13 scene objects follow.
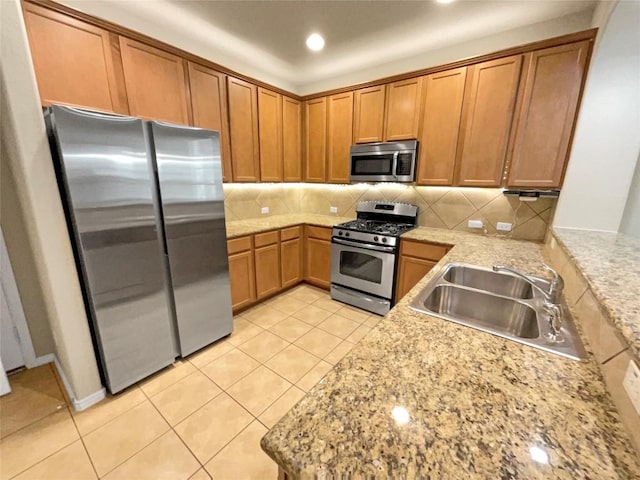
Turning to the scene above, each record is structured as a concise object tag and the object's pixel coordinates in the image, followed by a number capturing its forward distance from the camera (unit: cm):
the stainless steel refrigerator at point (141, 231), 147
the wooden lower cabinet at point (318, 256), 323
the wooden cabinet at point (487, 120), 218
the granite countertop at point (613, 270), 66
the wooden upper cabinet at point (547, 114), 195
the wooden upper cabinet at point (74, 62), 159
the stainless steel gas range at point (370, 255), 265
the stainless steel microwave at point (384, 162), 268
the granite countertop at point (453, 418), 49
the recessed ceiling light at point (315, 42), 243
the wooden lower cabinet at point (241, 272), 261
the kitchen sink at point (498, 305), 91
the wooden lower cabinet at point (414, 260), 242
